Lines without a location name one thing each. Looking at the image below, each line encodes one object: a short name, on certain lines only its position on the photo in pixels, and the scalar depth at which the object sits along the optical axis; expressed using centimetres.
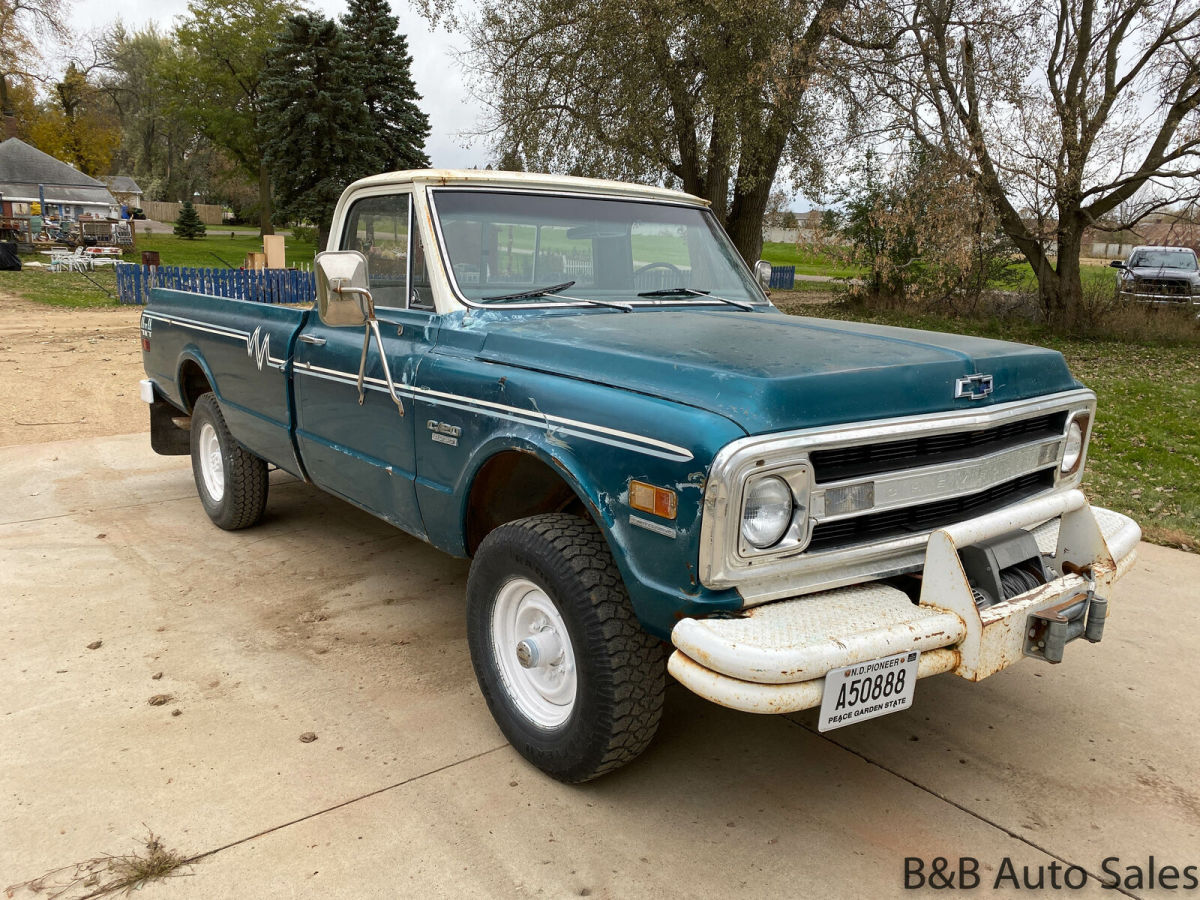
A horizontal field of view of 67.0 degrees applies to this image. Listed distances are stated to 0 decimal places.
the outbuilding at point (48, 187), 4034
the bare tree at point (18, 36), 4031
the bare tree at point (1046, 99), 1355
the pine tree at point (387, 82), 3456
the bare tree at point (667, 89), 1388
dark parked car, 1581
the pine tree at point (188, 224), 4672
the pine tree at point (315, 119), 3338
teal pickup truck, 241
